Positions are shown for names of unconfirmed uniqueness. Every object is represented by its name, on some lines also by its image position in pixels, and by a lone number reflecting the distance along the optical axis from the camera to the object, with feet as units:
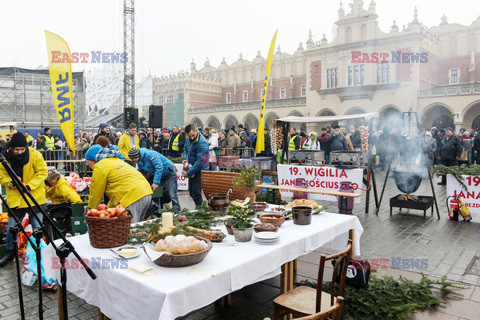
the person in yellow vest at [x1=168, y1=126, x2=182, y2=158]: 39.63
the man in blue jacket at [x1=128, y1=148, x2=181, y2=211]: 18.57
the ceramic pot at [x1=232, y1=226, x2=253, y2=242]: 9.26
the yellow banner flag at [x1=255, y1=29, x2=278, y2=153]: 32.24
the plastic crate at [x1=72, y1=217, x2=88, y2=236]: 15.12
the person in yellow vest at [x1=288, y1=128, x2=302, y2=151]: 39.81
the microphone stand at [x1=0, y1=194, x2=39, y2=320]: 6.74
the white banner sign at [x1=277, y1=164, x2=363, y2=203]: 25.38
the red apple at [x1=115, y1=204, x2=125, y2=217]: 9.04
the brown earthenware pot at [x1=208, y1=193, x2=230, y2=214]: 12.47
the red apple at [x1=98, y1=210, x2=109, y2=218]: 8.83
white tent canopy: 26.37
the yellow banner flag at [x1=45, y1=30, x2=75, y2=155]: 27.17
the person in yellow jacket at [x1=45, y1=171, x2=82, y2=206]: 17.63
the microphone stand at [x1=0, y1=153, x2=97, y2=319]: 5.50
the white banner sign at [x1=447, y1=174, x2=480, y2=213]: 23.11
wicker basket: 8.68
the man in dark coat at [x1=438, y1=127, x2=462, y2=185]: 37.81
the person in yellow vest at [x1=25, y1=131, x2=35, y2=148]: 44.61
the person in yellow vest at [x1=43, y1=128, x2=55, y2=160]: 46.70
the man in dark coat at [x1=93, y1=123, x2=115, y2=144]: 34.86
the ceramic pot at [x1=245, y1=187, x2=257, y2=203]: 16.35
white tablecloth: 6.64
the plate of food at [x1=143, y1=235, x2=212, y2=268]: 7.50
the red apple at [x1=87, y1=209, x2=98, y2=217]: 8.89
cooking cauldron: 24.96
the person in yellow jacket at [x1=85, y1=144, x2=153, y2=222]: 12.55
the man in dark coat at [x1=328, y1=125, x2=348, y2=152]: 36.17
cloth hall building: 92.58
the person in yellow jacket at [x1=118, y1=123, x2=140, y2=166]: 30.58
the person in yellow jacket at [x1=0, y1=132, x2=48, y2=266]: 14.84
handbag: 12.03
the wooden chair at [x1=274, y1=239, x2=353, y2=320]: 7.99
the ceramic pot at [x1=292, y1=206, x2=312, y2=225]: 11.23
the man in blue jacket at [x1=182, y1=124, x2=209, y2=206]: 20.99
